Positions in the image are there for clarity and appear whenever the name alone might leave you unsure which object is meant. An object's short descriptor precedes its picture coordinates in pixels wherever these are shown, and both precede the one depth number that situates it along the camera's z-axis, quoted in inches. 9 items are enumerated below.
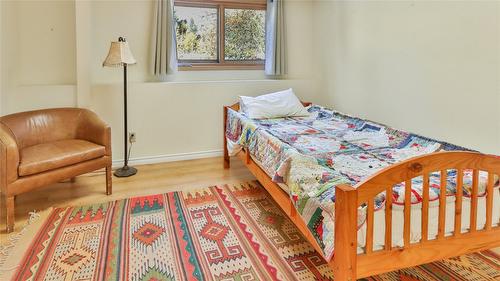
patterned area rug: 72.4
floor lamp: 122.6
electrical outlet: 144.6
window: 158.9
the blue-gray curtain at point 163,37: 146.2
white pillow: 133.1
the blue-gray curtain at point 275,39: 163.9
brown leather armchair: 90.4
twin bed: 53.9
